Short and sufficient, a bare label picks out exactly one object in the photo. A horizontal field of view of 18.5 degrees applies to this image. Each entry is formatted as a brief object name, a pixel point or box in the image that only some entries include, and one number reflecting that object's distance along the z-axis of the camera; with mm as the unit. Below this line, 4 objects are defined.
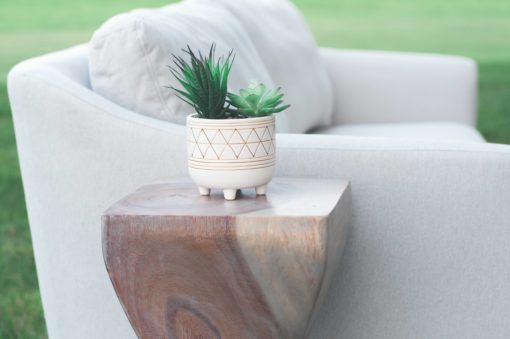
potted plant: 2187
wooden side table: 2121
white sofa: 2311
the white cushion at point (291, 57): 3080
